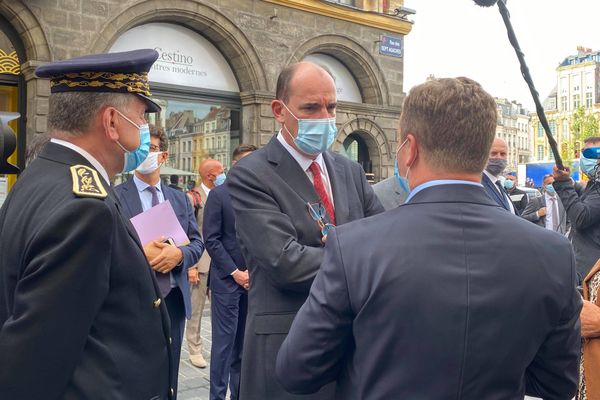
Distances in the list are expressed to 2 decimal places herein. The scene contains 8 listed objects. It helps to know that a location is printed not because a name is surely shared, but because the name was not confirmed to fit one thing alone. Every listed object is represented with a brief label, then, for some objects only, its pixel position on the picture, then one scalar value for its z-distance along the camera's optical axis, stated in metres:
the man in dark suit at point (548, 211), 9.93
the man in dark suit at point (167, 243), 3.86
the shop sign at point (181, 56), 11.06
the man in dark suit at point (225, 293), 5.02
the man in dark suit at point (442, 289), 1.52
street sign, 14.30
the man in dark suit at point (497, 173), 4.64
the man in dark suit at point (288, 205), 2.38
